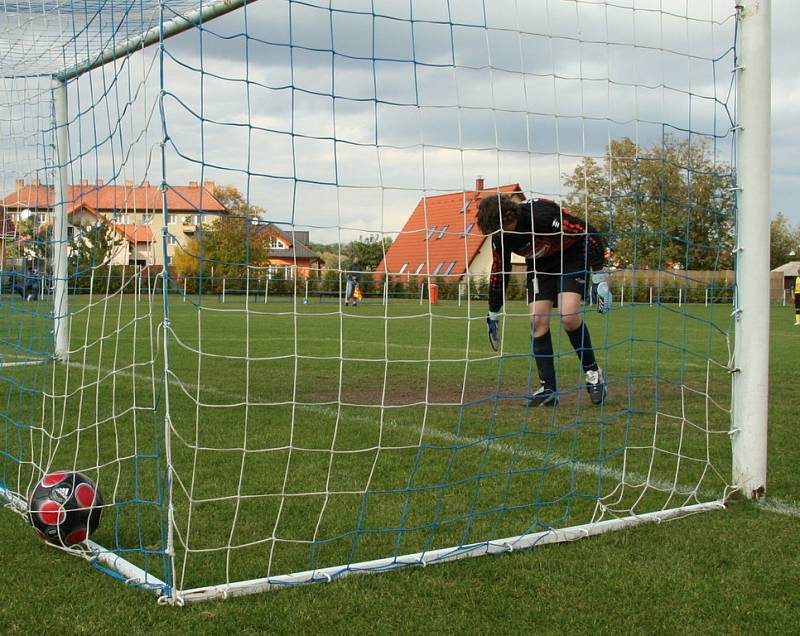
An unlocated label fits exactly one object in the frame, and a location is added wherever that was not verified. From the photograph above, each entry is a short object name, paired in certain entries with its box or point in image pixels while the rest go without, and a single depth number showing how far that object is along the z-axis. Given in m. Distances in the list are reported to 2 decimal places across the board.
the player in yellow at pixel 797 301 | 22.15
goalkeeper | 5.92
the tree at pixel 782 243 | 74.31
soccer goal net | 3.39
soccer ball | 3.48
